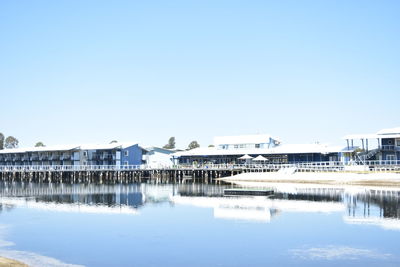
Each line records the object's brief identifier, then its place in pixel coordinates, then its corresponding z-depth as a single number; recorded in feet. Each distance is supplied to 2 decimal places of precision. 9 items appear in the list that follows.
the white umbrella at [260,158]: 246.76
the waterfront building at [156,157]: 308.81
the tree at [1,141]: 513.29
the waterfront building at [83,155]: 285.64
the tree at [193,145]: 511.73
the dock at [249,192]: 156.53
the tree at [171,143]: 565.62
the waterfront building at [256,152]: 248.11
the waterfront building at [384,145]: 213.87
